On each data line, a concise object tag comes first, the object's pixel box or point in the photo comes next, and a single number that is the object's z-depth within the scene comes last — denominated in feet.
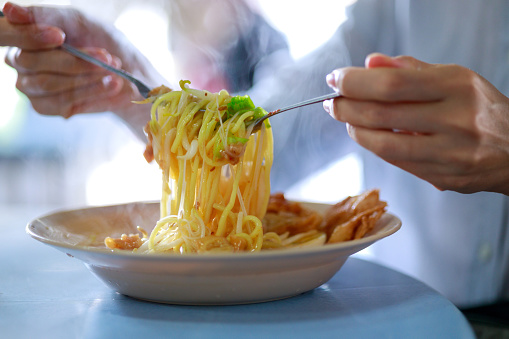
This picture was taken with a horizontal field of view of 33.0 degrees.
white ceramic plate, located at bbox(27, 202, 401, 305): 1.42
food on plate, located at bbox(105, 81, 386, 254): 1.74
